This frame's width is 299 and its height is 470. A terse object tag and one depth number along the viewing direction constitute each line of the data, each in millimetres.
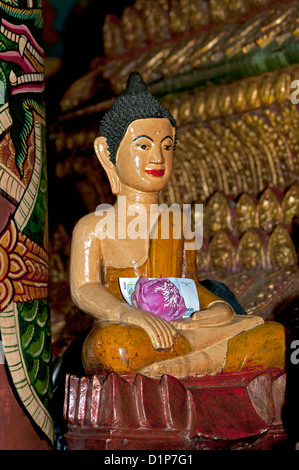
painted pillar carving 2096
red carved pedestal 2031
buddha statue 2184
